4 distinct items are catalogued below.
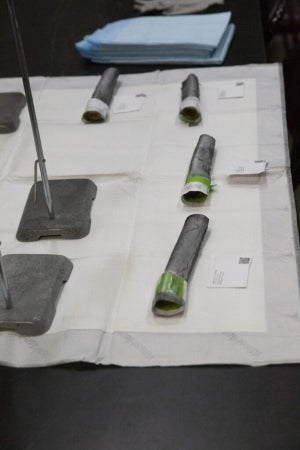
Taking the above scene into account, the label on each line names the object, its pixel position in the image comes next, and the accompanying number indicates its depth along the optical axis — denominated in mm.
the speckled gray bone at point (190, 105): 2289
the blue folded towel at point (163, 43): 2599
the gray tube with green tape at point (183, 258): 1662
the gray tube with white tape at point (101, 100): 2335
